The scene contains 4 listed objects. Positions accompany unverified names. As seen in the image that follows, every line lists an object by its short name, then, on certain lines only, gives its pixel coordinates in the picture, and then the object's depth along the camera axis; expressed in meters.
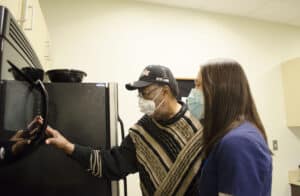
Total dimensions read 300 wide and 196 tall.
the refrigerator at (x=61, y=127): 0.91
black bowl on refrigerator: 1.30
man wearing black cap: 1.38
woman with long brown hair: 0.86
